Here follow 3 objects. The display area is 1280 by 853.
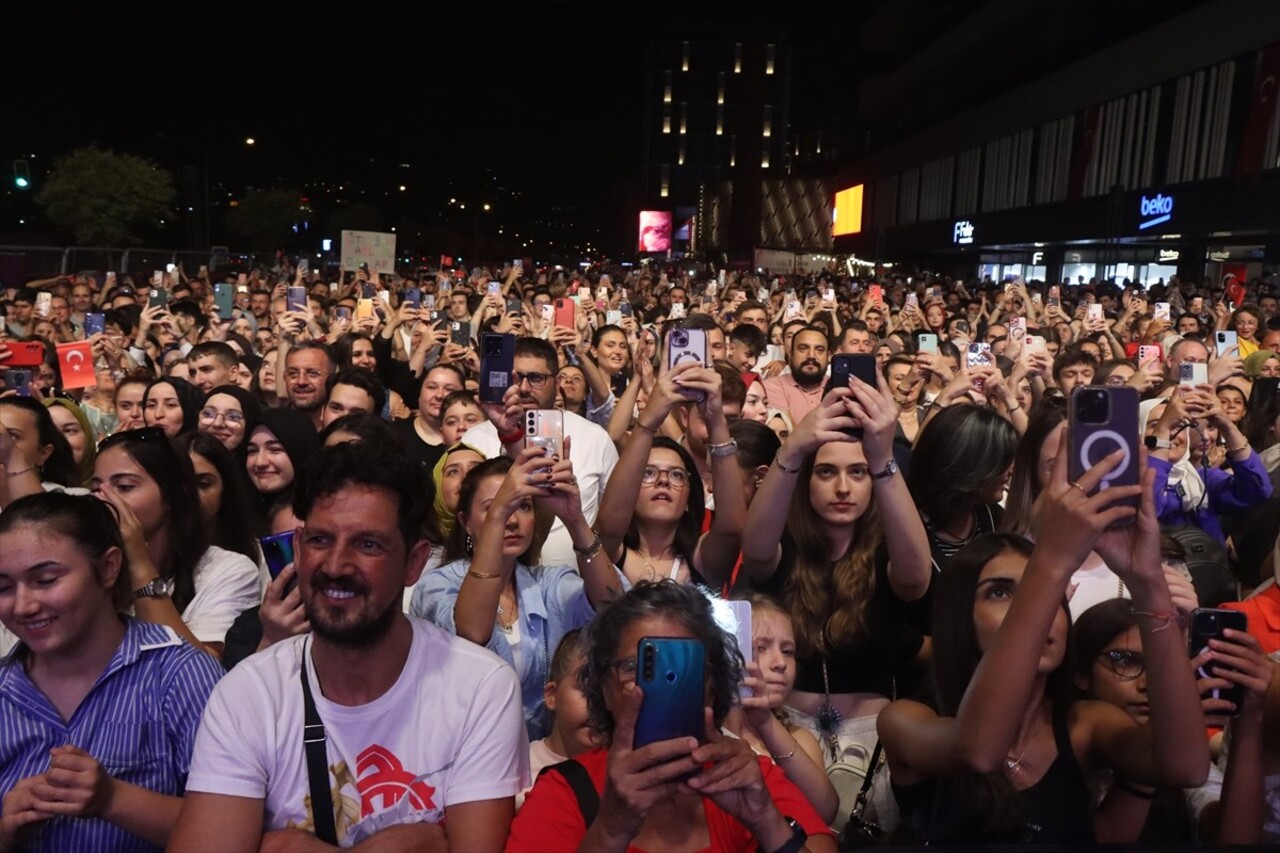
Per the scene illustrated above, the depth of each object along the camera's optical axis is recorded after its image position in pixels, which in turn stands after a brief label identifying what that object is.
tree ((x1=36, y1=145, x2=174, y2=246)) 37.94
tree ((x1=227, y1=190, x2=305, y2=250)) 48.41
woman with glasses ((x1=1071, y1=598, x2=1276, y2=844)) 2.75
